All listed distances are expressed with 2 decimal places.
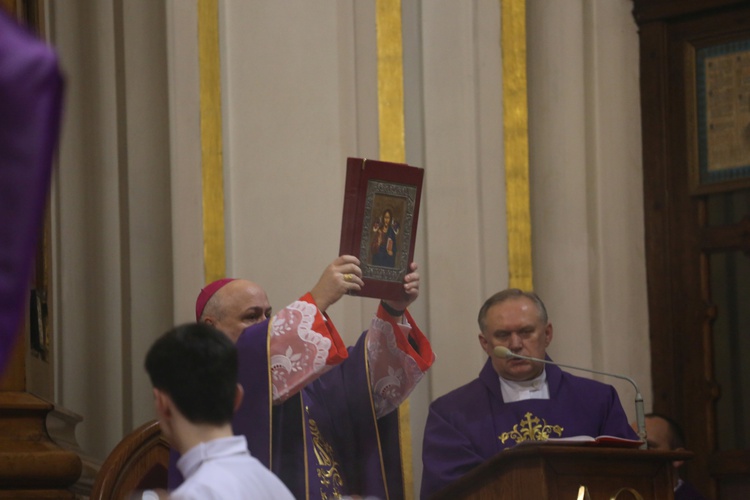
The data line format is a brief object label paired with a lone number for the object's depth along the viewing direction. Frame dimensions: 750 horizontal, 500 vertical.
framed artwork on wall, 12.02
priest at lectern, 10.14
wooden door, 12.00
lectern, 7.87
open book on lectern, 8.06
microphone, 8.95
